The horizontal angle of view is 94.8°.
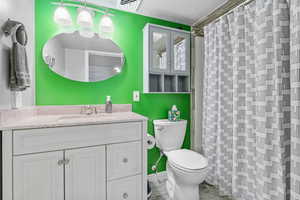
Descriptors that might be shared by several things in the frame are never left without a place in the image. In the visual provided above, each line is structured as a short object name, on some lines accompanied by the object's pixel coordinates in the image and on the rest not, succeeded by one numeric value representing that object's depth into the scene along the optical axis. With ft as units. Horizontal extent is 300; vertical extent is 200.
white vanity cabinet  3.00
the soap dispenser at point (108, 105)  5.09
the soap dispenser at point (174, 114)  6.01
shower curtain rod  4.64
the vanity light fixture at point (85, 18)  4.58
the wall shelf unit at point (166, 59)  5.59
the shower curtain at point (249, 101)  3.43
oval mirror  4.77
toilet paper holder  4.83
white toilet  4.26
